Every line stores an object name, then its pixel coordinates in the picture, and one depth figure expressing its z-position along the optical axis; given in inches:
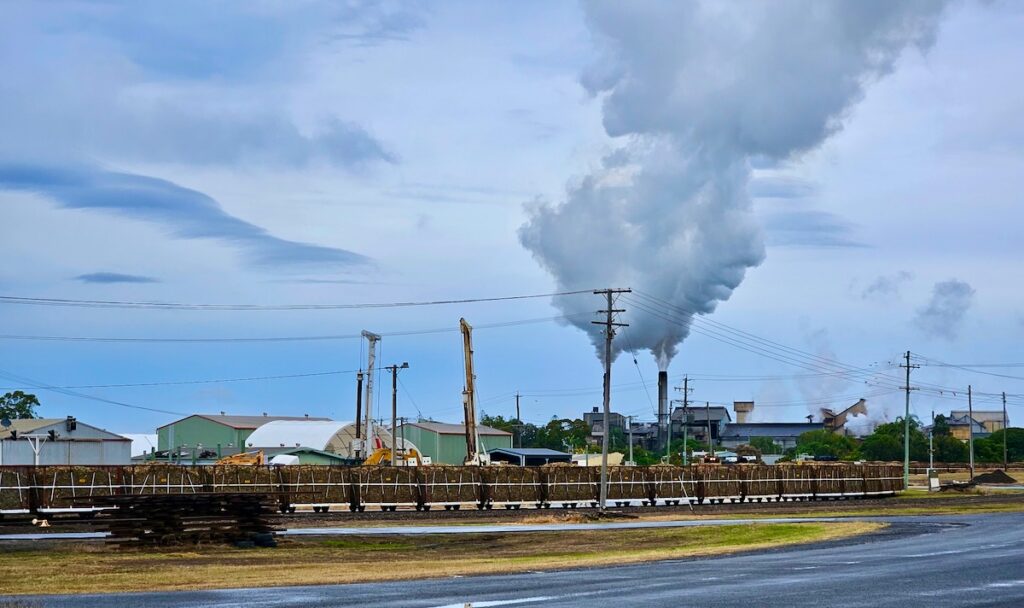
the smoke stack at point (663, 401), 6023.6
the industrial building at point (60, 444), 3415.4
